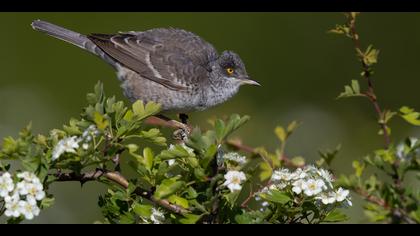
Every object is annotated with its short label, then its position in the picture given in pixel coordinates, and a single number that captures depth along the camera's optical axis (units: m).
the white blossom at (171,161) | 6.06
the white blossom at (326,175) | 5.72
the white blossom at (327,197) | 5.64
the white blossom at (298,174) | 5.68
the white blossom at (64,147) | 5.39
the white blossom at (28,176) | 5.29
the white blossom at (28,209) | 5.29
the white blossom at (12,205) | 5.29
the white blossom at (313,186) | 5.55
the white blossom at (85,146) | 5.41
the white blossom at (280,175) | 5.68
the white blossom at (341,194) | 5.65
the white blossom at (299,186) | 5.60
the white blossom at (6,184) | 5.32
